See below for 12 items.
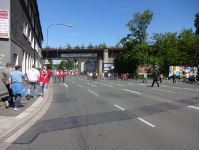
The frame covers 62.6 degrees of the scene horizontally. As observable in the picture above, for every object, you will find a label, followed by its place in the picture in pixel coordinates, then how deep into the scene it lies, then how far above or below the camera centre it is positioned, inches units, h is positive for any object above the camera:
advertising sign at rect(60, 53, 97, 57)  1673.3 +165.0
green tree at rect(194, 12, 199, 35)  1938.8 +596.8
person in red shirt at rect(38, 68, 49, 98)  364.5 -22.9
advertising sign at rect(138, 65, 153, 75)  1680.3 +26.7
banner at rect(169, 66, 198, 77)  1291.6 +22.3
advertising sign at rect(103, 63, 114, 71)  1849.6 +60.8
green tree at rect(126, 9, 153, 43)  1595.1 +480.3
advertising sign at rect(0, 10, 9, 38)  367.1 +106.5
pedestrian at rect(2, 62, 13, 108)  270.7 -7.5
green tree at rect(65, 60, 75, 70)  3345.8 +125.2
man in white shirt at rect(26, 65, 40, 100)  341.1 -12.2
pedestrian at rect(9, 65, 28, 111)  241.8 -21.6
